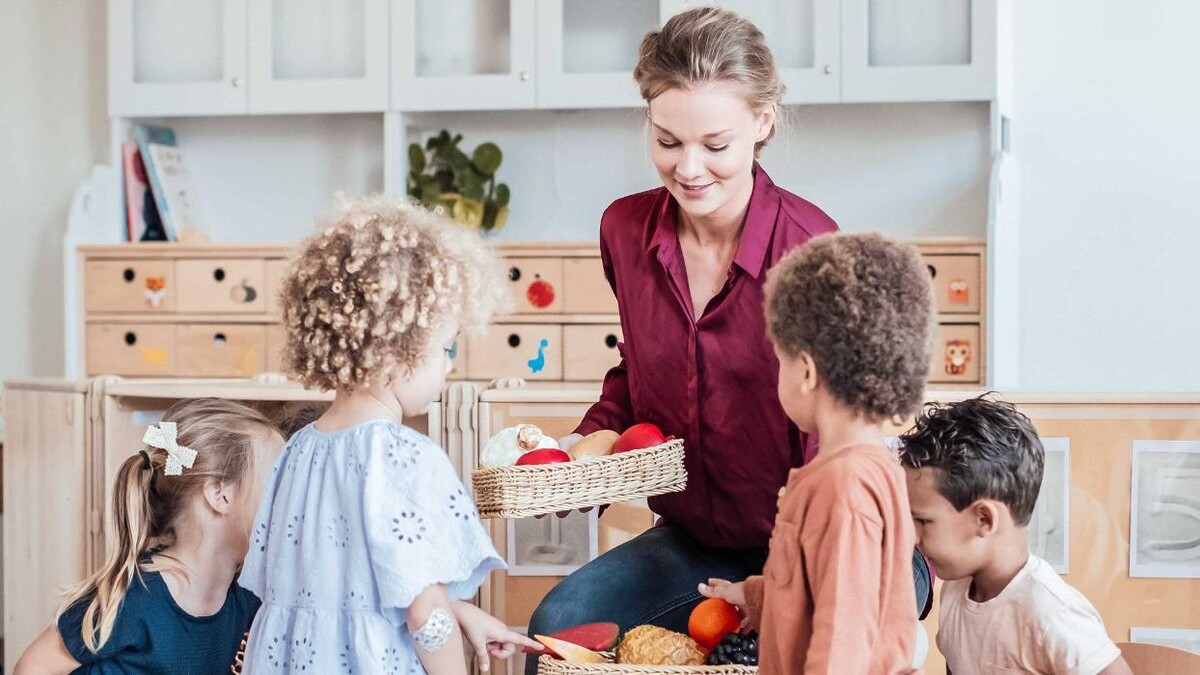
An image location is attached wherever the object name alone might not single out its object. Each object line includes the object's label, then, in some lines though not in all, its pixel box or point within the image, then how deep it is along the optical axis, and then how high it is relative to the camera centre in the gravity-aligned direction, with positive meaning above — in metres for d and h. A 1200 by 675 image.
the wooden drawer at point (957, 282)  3.57 +0.05
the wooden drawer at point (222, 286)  3.93 +0.04
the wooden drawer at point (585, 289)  3.73 +0.03
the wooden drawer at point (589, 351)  3.74 -0.14
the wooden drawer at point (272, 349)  3.93 -0.14
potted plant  3.93 +0.36
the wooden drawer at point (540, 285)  3.75 +0.05
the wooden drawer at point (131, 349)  3.99 -0.15
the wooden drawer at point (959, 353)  3.57 -0.14
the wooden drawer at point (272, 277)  3.91 +0.07
